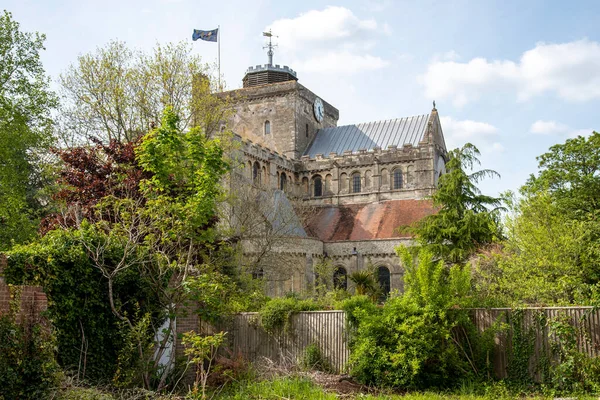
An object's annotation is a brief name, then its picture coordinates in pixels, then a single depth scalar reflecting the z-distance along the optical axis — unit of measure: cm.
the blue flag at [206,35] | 4044
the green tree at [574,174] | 3312
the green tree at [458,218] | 2984
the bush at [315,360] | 1759
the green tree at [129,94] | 3031
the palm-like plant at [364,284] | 2605
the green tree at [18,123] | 2578
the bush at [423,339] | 1537
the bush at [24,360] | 1065
